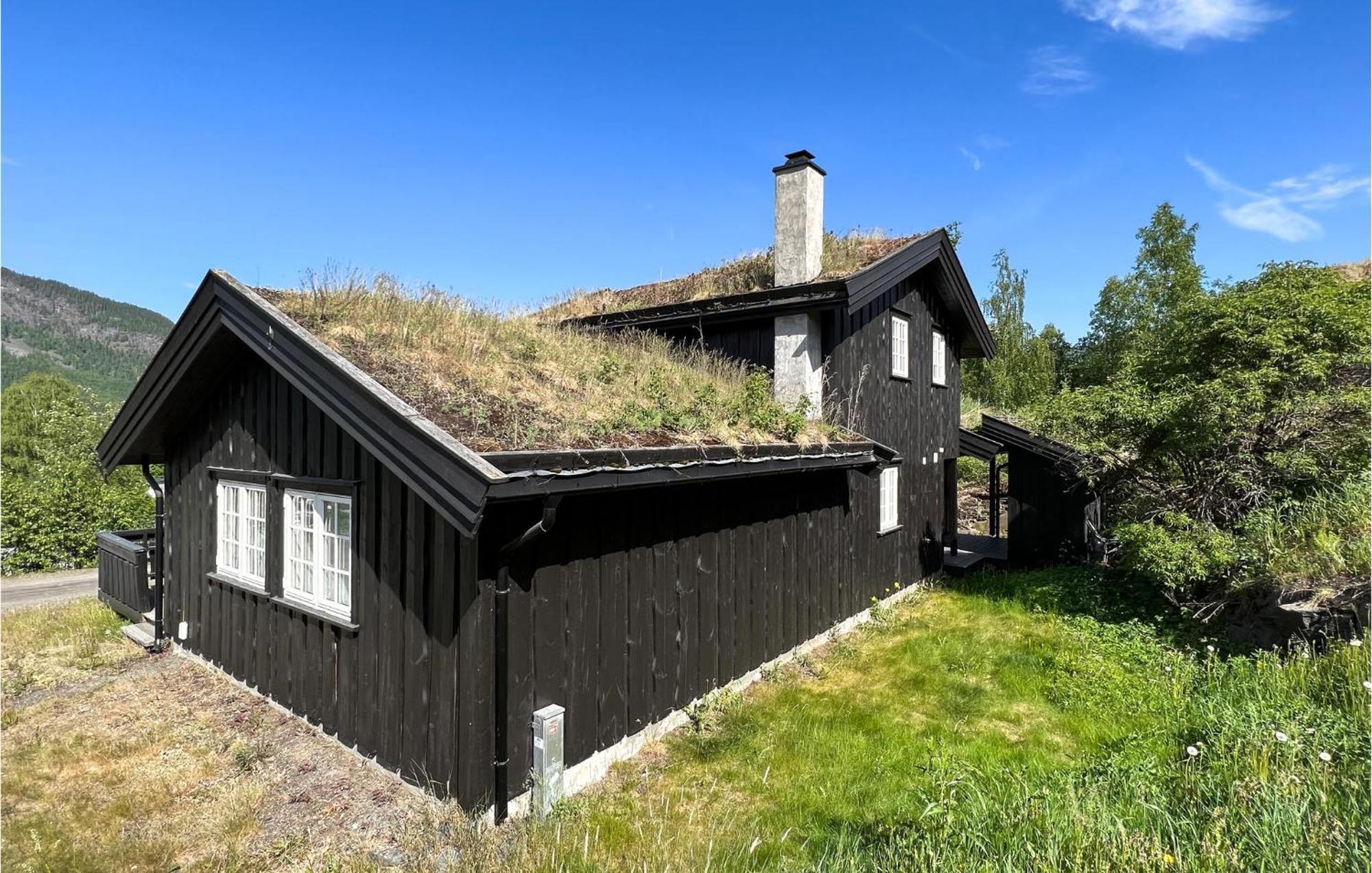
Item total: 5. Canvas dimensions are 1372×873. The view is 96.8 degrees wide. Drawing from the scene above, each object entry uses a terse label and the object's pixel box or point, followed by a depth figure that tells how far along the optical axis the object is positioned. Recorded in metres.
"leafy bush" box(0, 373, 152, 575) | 17.30
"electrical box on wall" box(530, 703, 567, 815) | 4.50
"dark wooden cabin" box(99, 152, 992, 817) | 4.37
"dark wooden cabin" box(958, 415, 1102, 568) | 12.11
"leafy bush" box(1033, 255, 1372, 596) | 7.32
